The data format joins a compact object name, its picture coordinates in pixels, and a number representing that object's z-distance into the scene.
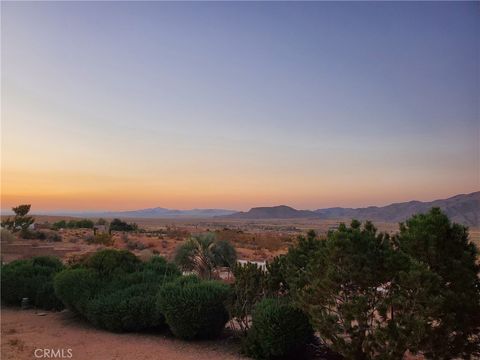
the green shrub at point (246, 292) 9.51
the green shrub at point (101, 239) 35.88
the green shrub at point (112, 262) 12.48
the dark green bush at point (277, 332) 8.34
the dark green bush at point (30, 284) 13.42
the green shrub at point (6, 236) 31.88
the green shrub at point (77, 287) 11.37
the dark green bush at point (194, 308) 9.58
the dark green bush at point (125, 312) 10.38
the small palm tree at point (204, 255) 16.14
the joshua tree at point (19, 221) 43.68
